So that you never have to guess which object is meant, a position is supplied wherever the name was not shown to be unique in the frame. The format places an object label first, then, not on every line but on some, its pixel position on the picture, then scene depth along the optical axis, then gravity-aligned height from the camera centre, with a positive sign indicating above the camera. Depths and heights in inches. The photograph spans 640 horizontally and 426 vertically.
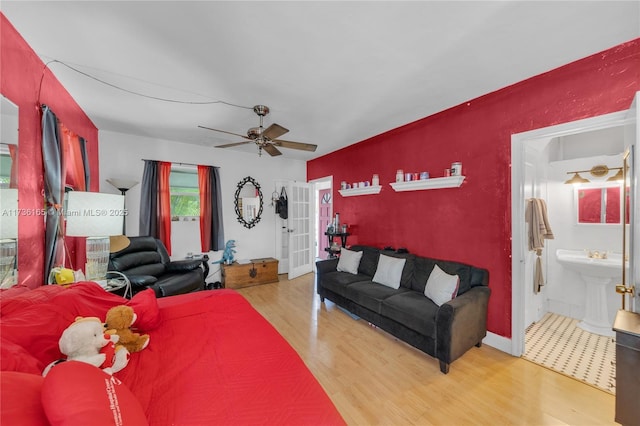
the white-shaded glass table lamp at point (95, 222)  75.1 -3.5
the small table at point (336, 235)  166.2 -20.8
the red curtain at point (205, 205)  167.0 +4.1
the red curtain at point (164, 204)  152.6 +4.5
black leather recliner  112.3 -30.7
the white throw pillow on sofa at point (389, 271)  115.7 -30.2
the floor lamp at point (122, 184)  131.6 +15.4
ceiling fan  93.8 +30.7
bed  28.7 -29.3
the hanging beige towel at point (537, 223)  103.1 -5.7
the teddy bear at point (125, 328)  50.9 -24.8
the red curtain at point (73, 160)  86.8 +19.8
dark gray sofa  81.4 -38.0
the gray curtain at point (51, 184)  70.5 +8.3
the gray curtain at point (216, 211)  169.8 -0.1
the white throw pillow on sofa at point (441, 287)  91.4 -30.3
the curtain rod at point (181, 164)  159.7 +31.9
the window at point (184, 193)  161.6 +12.1
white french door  190.7 -14.7
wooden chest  165.9 -44.7
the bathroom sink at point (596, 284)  101.3 -32.8
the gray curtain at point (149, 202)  148.1 +5.5
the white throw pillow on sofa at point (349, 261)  139.3 -30.0
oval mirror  185.2 +6.9
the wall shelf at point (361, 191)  147.6 +13.0
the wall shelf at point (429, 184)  106.9 +13.0
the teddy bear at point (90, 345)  40.4 -23.3
